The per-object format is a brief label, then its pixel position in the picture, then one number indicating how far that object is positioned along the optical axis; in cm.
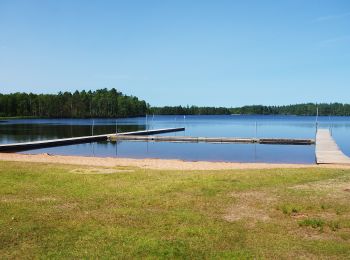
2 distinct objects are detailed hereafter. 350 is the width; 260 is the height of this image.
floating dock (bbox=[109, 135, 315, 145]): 4106
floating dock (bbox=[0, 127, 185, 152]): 3016
